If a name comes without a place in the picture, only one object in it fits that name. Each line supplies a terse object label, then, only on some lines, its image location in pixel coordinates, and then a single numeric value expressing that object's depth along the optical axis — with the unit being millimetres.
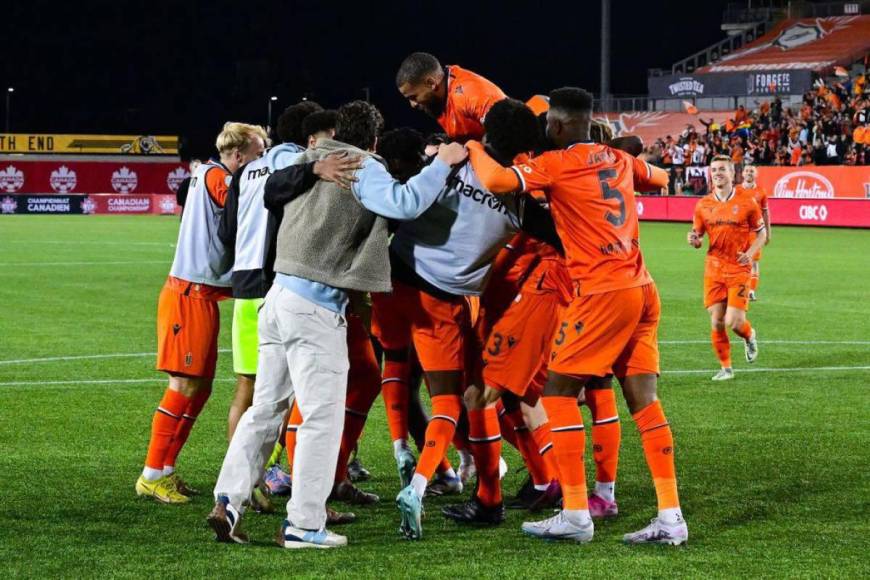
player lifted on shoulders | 13797
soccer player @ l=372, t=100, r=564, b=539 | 12898
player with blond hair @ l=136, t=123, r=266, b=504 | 14477
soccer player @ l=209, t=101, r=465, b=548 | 11828
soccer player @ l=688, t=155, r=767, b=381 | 25266
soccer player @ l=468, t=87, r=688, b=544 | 12344
